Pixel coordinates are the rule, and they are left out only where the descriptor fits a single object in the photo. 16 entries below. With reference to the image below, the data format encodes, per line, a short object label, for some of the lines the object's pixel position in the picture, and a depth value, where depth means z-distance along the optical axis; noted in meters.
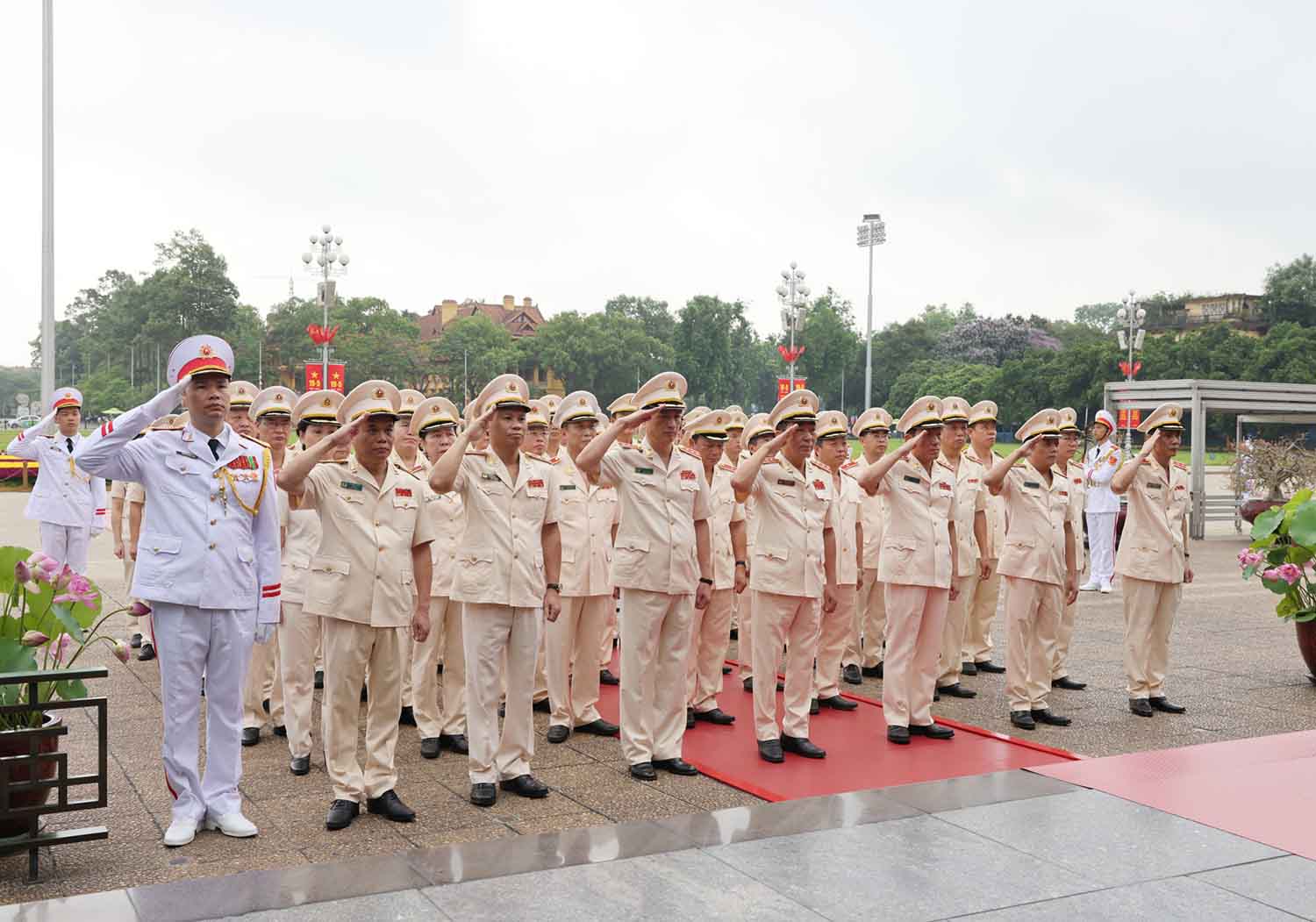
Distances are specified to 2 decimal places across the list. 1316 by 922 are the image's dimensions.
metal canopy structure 19.06
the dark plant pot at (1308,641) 8.84
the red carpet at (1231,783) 5.40
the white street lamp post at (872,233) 41.84
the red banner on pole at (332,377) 29.48
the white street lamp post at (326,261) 30.78
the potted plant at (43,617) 4.81
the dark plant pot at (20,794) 4.45
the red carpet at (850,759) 6.11
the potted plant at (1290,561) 8.73
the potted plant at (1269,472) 19.45
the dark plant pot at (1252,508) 19.67
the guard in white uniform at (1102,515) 14.10
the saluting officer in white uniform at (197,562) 4.89
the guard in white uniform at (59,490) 9.91
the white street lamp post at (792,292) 36.59
